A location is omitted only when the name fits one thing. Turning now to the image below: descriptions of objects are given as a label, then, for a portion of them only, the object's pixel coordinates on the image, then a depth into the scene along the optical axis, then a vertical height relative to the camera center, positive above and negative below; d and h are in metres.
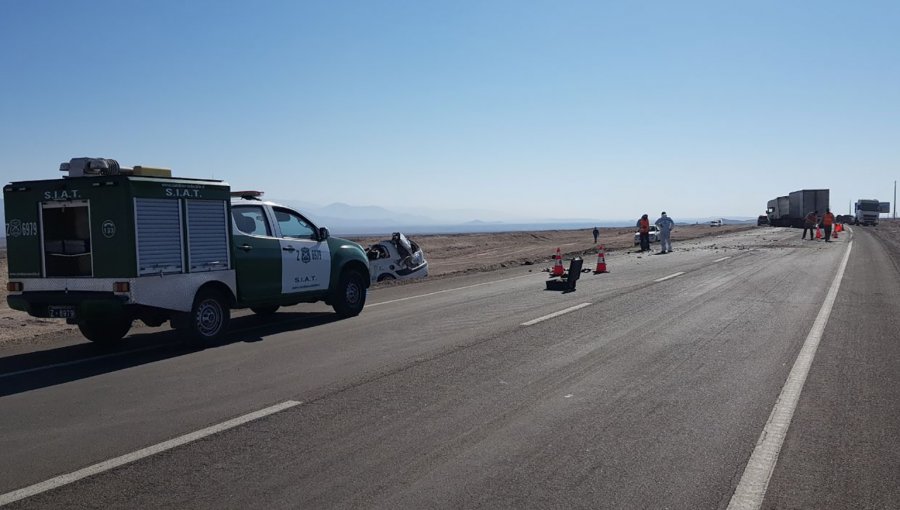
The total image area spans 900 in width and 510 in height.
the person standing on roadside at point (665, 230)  33.12 -0.34
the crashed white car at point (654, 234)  47.15 -0.73
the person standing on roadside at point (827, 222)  42.41 -0.22
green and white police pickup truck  9.21 -0.21
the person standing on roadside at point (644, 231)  34.20 -0.38
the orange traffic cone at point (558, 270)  17.95 -1.11
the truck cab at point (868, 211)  85.31 +0.77
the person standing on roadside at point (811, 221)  45.44 -0.14
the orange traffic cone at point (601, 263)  22.20 -1.21
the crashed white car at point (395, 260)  23.44 -1.00
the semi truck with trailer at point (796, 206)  66.75 +1.32
